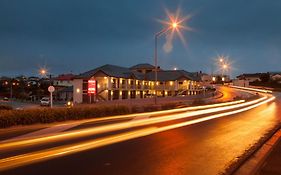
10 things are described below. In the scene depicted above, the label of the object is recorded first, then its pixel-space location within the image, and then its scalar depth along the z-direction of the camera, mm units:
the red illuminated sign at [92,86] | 32750
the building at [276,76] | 162050
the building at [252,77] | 186450
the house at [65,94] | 86300
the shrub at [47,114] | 17531
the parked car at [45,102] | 61506
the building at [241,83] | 133125
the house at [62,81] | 133225
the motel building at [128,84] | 65688
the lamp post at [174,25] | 31453
